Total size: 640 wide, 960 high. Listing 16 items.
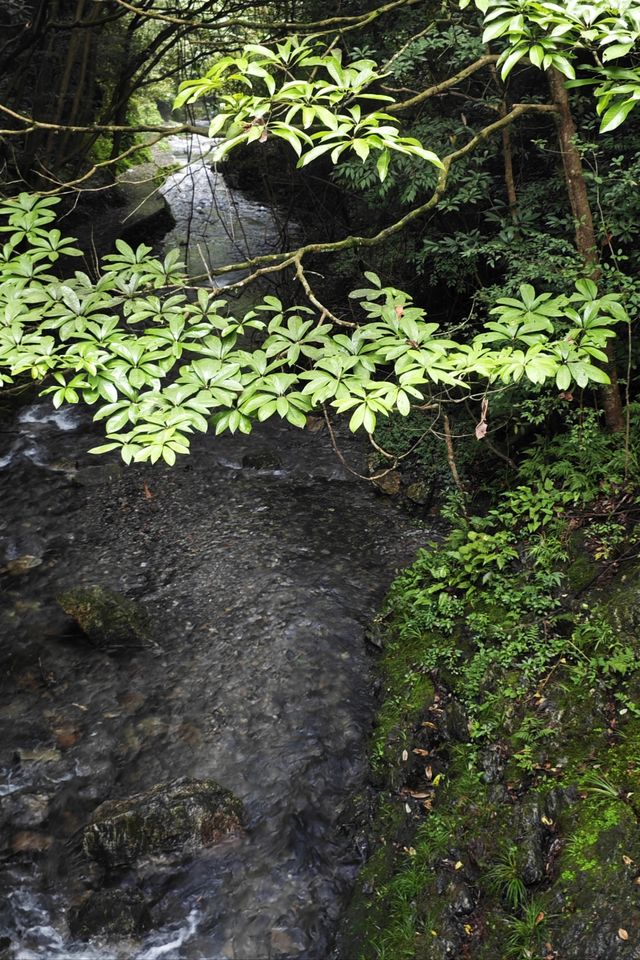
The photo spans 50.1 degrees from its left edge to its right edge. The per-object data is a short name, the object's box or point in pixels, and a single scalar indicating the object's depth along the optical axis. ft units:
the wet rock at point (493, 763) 12.16
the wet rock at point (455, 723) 13.37
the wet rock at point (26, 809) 14.12
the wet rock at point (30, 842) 13.66
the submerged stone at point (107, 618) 18.06
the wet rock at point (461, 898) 10.75
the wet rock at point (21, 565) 20.65
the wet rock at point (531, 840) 10.48
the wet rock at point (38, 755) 15.24
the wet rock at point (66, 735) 15.56
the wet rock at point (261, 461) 25.63
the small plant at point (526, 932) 9.59
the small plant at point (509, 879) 10.30
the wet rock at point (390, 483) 23.17
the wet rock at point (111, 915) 12.35
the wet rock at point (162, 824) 13.32
